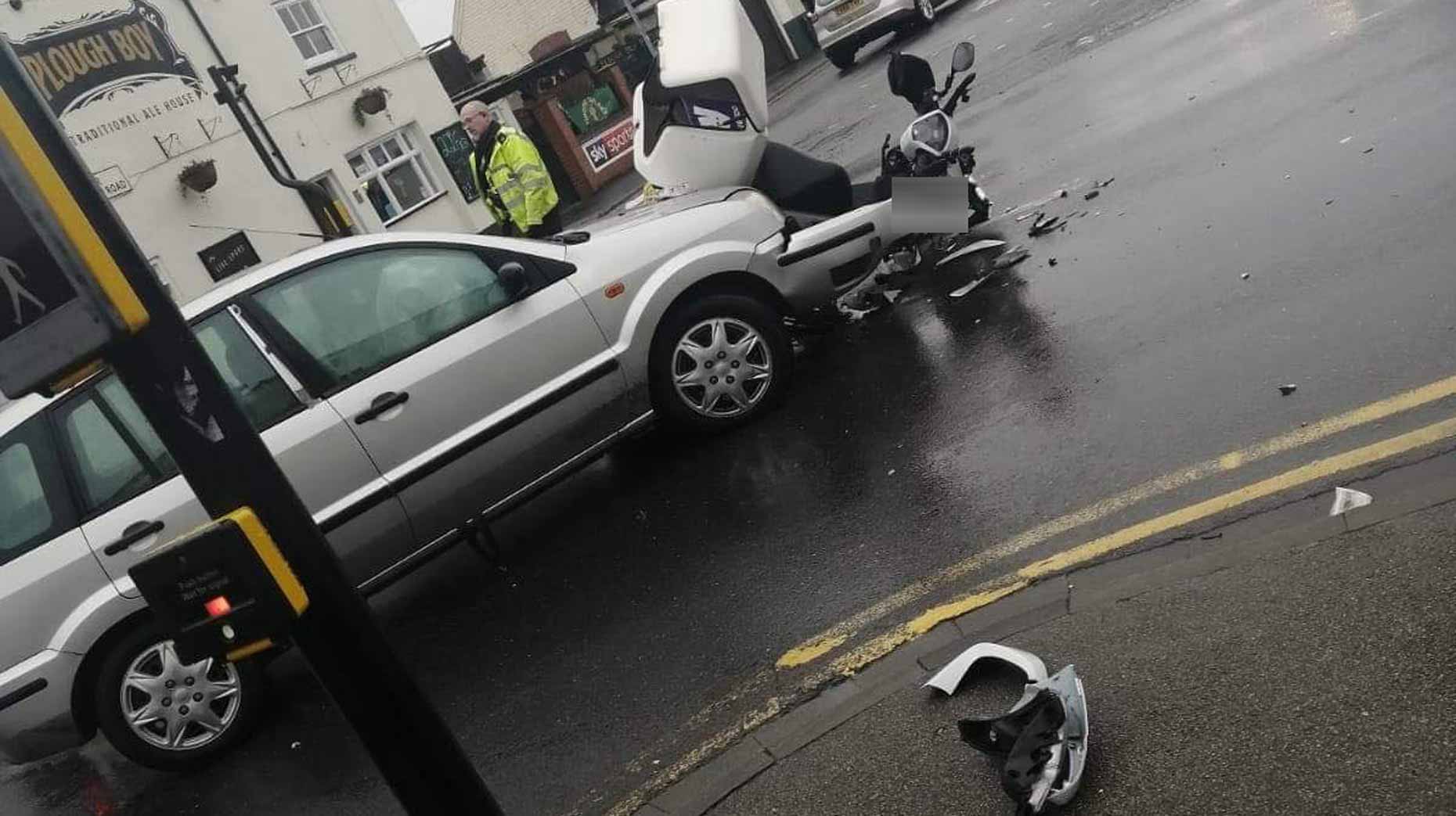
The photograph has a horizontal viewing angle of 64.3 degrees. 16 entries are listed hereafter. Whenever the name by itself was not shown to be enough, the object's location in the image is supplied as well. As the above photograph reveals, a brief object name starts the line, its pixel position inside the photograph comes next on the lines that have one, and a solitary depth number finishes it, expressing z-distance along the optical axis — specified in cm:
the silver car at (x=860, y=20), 2108
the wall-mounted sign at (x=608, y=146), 2878
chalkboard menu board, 2445
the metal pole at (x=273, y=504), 230
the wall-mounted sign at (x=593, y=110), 2983
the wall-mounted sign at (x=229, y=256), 1975
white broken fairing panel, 309
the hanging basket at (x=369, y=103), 2280
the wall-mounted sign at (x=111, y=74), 1841
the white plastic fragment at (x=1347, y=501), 372
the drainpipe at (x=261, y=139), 1759
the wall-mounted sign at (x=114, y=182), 1872
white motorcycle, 692
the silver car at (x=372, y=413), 486
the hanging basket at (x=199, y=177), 1950
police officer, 899
